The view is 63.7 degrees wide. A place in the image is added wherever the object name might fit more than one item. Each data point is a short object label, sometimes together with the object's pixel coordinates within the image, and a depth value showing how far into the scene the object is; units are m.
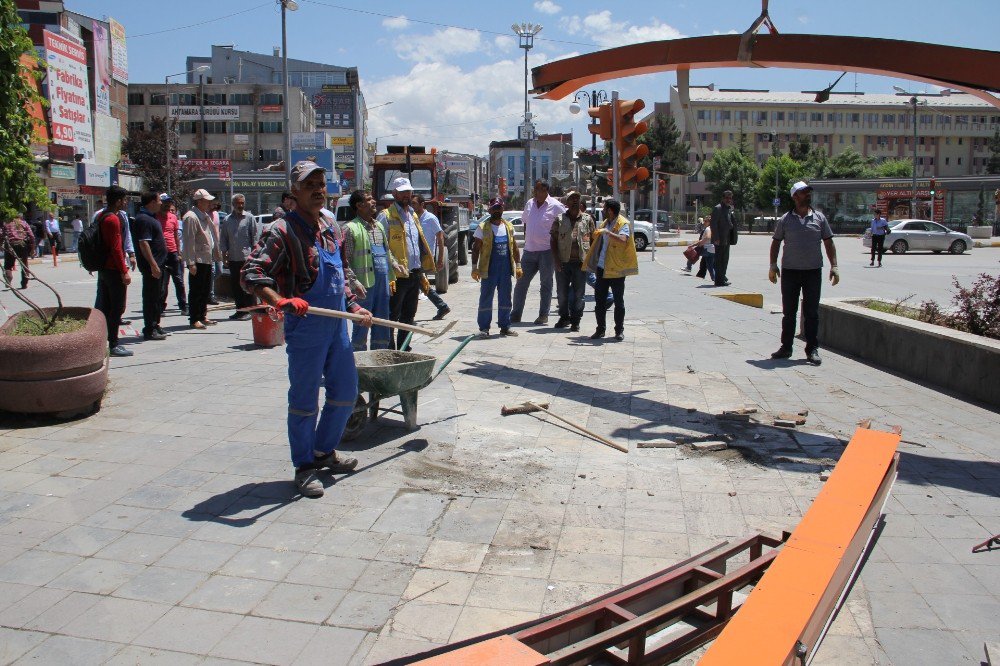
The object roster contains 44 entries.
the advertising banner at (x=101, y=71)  47.94
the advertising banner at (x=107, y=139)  46.06
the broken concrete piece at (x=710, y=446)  5.80
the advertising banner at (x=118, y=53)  54.17
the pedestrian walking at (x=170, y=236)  11.12
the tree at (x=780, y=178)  75.31
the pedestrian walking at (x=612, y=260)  10.02
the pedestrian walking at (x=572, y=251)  10.95
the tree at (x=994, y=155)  98.97
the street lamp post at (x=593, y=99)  29.26
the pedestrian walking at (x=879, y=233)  25.66
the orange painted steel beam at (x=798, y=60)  6.33
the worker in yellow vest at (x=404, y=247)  8.50
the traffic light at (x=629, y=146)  10.62
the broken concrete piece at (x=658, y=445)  5.90
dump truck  20.53
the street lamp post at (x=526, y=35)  45.47
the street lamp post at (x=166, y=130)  51.03
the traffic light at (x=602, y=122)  10.81
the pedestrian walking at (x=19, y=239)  15.61
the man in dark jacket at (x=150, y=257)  9.55
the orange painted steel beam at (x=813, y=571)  2.76
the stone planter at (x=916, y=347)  7.12
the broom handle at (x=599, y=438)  5.83
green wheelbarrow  5.43
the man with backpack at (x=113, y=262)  8.32
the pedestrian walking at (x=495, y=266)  10.70
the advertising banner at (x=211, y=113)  79.25
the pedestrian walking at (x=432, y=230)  10.36
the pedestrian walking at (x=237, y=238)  11.83
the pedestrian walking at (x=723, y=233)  17.73
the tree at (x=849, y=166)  79.75
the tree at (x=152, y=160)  54.62
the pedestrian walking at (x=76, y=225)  35.00
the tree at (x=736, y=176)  78.31
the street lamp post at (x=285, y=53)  29.22
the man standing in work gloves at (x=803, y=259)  8.79
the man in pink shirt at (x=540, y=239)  11.16
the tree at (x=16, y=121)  5.71
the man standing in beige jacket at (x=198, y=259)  11.09
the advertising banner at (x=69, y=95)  35.50
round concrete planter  5.88
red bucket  9.46
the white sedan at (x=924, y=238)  34.53
